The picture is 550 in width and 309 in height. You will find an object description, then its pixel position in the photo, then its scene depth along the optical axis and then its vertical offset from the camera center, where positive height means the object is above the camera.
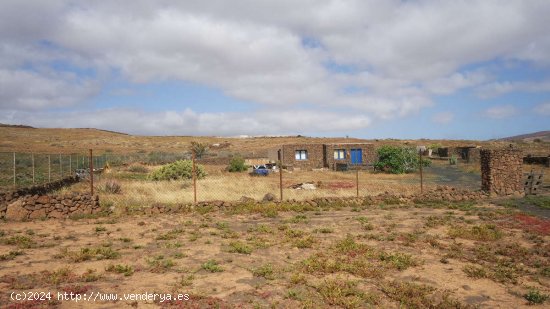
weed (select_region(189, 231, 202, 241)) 9.38 -2.10
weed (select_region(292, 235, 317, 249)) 8.65 -2.15
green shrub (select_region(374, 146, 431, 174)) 33.03 -0.61
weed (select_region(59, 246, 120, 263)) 7.50 -2.02
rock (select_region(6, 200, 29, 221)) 12.09 -1.63
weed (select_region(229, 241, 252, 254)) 8.16 -2.13
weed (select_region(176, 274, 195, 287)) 6.14 -2.17
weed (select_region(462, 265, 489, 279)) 6.73 -2.35
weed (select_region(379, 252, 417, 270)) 7.24 -2.26
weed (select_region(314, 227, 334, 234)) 10.22 -2.18
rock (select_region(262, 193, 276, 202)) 15.34 -1.77
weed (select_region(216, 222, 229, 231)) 10.77 -2.09
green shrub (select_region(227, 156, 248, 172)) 34.17 -0.70
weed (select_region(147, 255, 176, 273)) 6.91 -2.12
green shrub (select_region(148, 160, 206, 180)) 25.53 -0.85
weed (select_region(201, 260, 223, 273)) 6.92 -2.15
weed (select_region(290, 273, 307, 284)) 6.31 -2.21
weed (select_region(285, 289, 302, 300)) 5.69 -2.26
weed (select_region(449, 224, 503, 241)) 9.40 -2.24
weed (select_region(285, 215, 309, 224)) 11.74 -2.13
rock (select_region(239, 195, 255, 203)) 14.93 -1.77
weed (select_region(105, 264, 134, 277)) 6.72 -2.07
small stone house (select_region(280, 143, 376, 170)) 38.75 +0.15
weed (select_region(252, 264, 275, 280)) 6.60 -2.21
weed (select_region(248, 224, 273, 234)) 10.23 -2.13
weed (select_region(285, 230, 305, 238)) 9.72 -2.13
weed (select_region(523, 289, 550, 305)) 5.66 -2.40
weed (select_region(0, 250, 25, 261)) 7.49 -1.98
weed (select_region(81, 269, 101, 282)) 6.29 -2.07
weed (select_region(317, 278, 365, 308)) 5.46 -2.26
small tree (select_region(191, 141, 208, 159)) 52.38 +1.39
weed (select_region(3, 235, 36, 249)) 8.55 -1.95
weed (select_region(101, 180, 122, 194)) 17.54 -1.30
